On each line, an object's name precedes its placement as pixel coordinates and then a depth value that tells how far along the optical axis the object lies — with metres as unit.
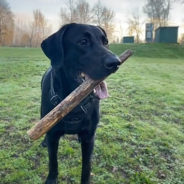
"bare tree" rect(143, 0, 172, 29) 44.84
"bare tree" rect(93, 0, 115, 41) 44.16
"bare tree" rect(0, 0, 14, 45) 35.56
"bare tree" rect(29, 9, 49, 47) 37.12
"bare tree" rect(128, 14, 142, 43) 47.53
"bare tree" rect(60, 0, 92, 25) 41.14
